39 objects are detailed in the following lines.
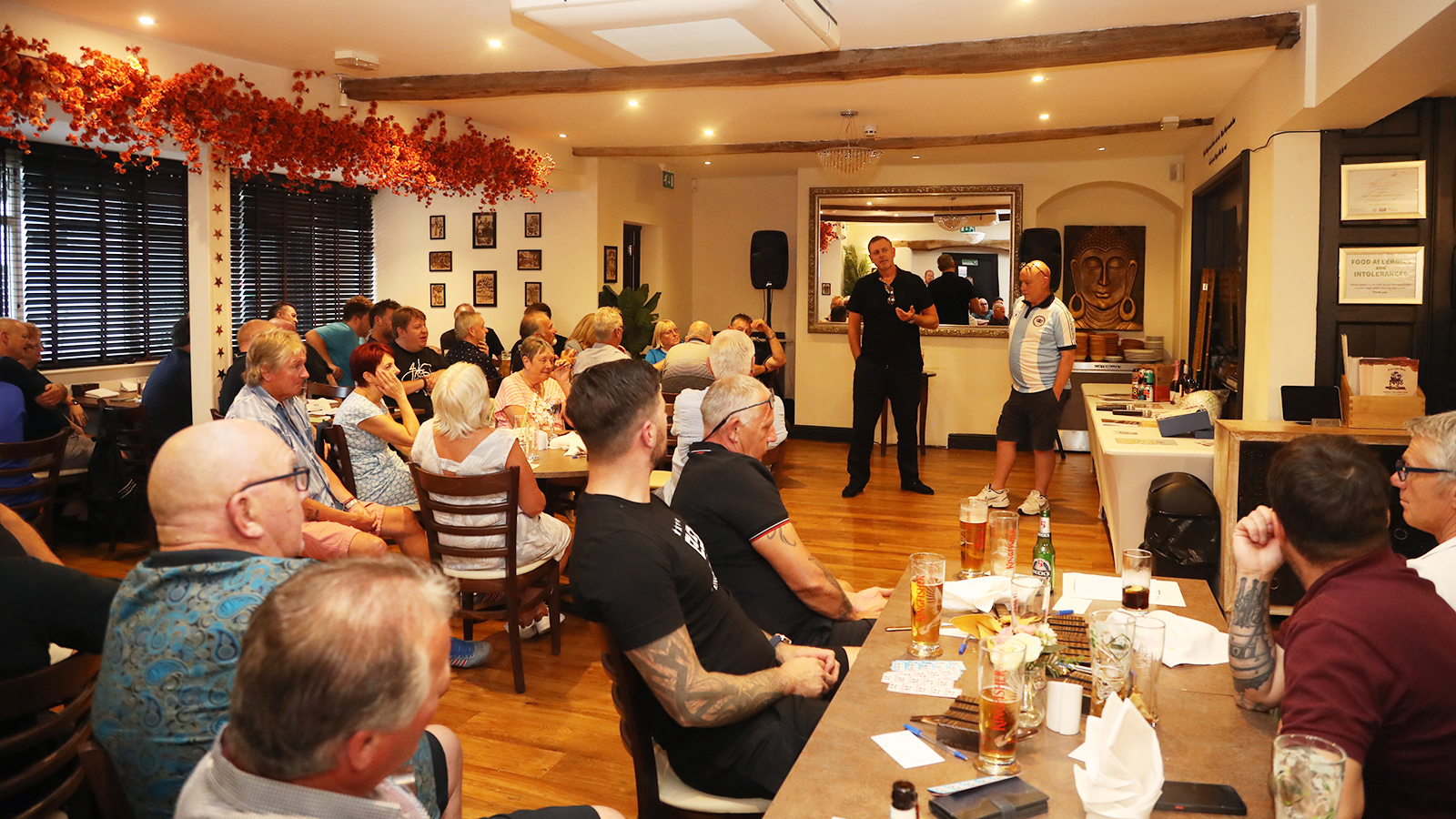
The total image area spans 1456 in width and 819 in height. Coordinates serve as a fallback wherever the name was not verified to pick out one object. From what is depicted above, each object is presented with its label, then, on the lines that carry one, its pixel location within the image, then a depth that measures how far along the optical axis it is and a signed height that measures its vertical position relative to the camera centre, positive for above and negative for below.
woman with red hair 4.79 -0.38
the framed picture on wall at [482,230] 10.80 +1.37
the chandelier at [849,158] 8.41 +1.72
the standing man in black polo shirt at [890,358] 7.99 -0.01
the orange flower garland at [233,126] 5.28 +1.51
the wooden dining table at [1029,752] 1.55 -0.69
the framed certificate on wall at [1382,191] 5.30 +0.92
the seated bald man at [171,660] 1.68 -0.53
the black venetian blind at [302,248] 9.70 +1.11
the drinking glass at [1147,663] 1.84 -0.58
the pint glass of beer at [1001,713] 1.65 -0.61
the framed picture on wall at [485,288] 10.86 +0.73
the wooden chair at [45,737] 1.93 -0.83
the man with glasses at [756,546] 2.77 -0.54
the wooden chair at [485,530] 3.93 -0.71
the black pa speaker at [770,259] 12.02 +1.18
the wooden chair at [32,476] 4.48 -0.60
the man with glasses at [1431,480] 2.33 -0.29
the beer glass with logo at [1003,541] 2.70 -0.51
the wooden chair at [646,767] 2.07 -0.91
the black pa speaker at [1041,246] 10.13 +1.15
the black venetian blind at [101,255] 7.92 +0.83
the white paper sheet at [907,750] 1.69 -0.69
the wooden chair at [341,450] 4.67 -0.47
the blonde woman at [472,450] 4.11 -0.41
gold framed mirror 10.55 +1.34
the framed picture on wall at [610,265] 10.69 +1.00
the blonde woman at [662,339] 8.93 +0.14
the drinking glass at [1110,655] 1.86 -0.57
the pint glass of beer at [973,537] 2.72 -0.50
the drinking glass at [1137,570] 2.38 -0.52
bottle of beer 2.53 -0.53
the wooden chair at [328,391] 7.09 -0.27
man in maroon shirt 1.60 -0.49
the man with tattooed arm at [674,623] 2.04 -0.58
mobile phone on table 1.51 -0.69
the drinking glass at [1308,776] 1.35 -0.58
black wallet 1.49 -0.69
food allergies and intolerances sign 5.39 +0.46
